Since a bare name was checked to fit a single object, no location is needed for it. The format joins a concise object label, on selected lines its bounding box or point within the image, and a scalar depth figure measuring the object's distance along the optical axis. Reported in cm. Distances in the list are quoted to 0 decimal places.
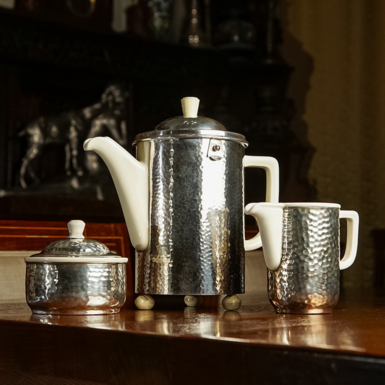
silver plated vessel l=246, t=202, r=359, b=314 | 86
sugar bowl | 85
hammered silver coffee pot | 91
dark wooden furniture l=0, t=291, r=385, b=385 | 61
